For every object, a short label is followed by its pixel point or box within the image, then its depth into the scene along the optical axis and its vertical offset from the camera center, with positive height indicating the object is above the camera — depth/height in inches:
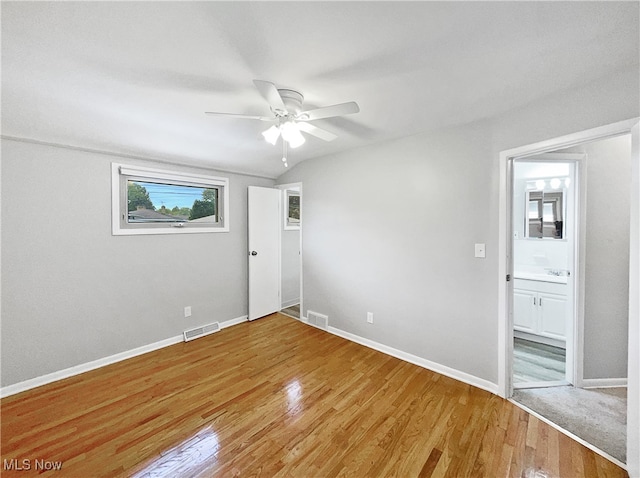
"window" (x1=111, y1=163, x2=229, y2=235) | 112.3 +16.1
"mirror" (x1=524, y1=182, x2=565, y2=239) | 130.8 +12.6
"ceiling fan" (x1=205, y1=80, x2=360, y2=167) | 61.7 +32.0
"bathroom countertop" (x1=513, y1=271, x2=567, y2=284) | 118.4 -19.4
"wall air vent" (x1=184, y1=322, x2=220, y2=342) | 130.3 -49.6
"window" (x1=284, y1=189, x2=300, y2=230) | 182.5 +18.1
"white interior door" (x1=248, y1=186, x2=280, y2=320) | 154.9 -10.0
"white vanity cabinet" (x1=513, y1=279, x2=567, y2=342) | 118.3 -34.0
